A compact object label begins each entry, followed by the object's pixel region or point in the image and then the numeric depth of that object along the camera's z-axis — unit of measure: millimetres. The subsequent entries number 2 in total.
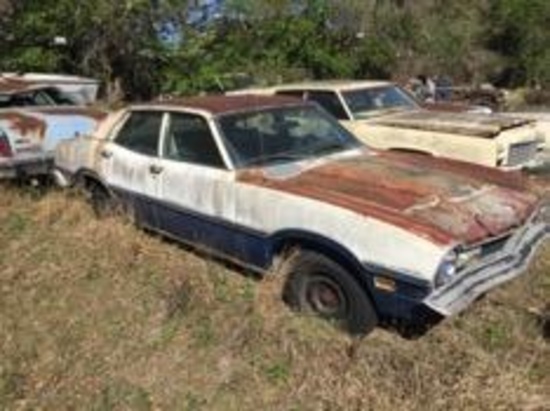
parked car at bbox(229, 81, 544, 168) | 9102
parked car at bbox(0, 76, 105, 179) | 9195
